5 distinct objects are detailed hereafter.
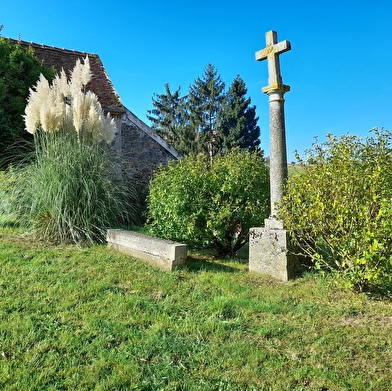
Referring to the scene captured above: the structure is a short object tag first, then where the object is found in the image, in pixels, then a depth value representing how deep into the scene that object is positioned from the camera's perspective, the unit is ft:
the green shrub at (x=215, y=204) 15.62
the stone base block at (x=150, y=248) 13.65
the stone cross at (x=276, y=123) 14.51
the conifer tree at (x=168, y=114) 100.83
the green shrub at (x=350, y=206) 9.86
